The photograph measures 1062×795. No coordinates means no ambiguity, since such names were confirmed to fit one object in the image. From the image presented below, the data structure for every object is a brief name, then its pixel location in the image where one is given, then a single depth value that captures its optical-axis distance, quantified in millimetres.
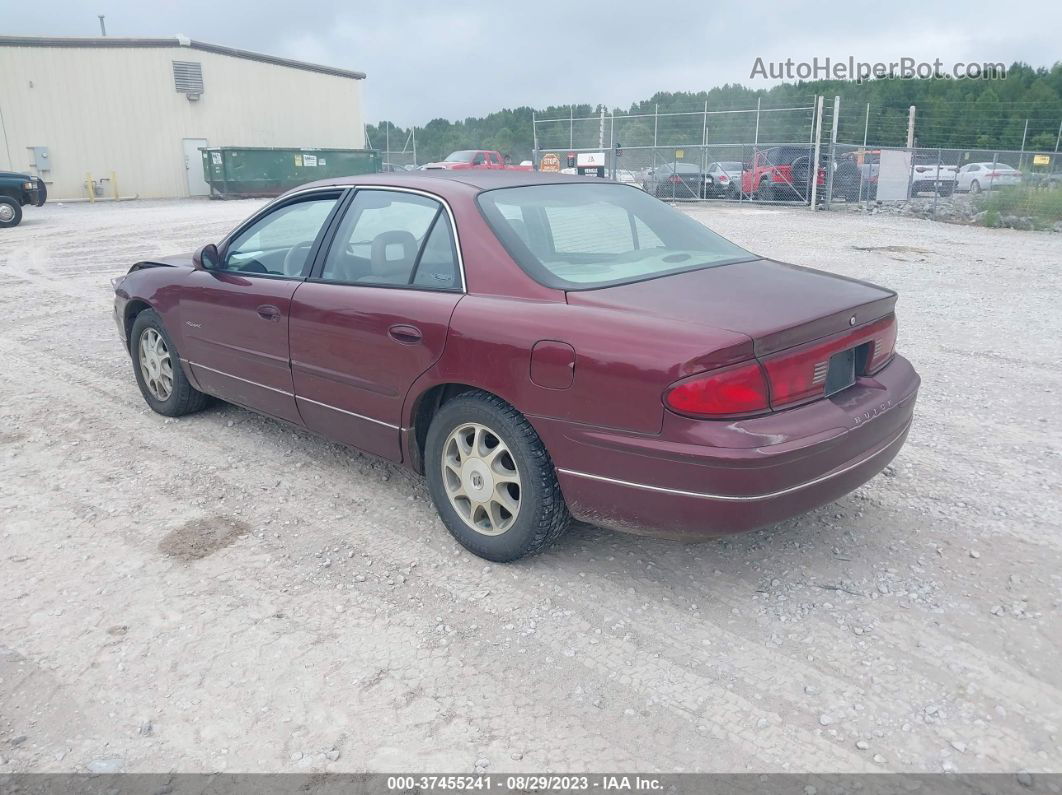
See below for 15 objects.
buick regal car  2881
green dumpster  29766
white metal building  29672
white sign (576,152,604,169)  28625
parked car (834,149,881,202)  21984
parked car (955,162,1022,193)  19638
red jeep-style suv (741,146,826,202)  22469
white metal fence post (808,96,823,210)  21203
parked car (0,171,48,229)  18594
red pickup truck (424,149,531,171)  27125
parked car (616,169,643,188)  26809
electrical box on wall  29778
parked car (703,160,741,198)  24927
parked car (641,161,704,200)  25750
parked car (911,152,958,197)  22281
